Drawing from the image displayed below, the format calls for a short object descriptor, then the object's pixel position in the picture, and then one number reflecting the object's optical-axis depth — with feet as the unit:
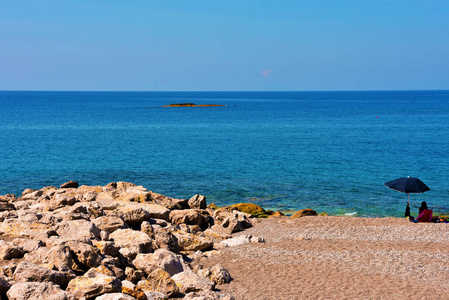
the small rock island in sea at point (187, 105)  586.04
